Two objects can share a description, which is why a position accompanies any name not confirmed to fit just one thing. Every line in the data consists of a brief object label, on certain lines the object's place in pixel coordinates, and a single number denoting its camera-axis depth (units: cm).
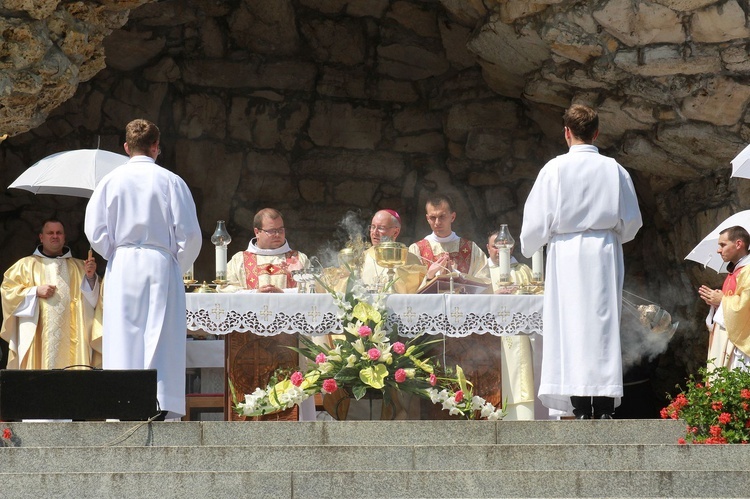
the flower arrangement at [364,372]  1548
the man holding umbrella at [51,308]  2003
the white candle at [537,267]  1736
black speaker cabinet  1265
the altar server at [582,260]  1469
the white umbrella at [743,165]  1734
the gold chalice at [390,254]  1712
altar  1622
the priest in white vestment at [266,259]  1866
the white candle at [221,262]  1716
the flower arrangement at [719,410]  1278
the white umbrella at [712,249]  1892
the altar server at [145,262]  1466
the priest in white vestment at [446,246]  1947
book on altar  1694
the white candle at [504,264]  1719
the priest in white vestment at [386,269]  1739
